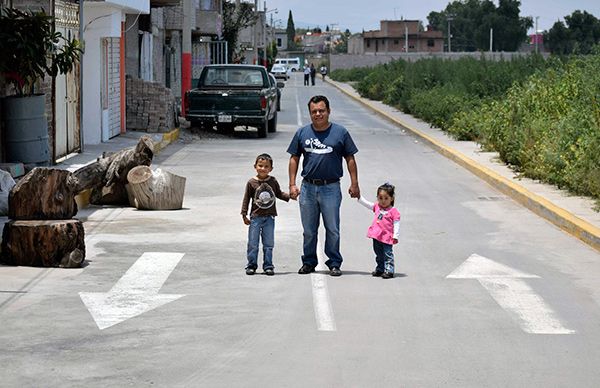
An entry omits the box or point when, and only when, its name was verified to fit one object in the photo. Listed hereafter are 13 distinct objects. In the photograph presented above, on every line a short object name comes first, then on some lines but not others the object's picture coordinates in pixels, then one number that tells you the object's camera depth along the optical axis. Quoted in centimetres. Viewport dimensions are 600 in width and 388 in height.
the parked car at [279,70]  11488
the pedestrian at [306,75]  9405
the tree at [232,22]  7625
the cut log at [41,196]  1234
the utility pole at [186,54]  4343
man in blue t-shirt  1176
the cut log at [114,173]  1739
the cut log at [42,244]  1212
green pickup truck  3281
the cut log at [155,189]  1711
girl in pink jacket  1166
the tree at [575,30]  10306
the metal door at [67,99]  2299
